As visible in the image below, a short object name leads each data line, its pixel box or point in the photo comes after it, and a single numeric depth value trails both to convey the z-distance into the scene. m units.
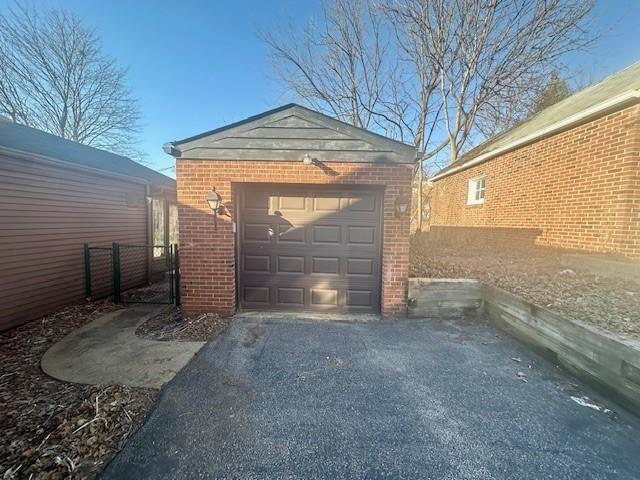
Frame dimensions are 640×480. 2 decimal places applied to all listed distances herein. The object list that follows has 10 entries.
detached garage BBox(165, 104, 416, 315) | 4.33
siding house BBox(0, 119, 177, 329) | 4.29
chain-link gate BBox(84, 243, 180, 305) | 5.52
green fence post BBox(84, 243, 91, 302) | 5.52
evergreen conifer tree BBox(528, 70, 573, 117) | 12.66
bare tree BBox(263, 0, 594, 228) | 10.72
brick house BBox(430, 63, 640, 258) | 4.83
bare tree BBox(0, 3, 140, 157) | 13.10
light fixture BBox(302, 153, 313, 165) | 4.24
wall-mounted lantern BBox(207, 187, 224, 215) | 4.18
